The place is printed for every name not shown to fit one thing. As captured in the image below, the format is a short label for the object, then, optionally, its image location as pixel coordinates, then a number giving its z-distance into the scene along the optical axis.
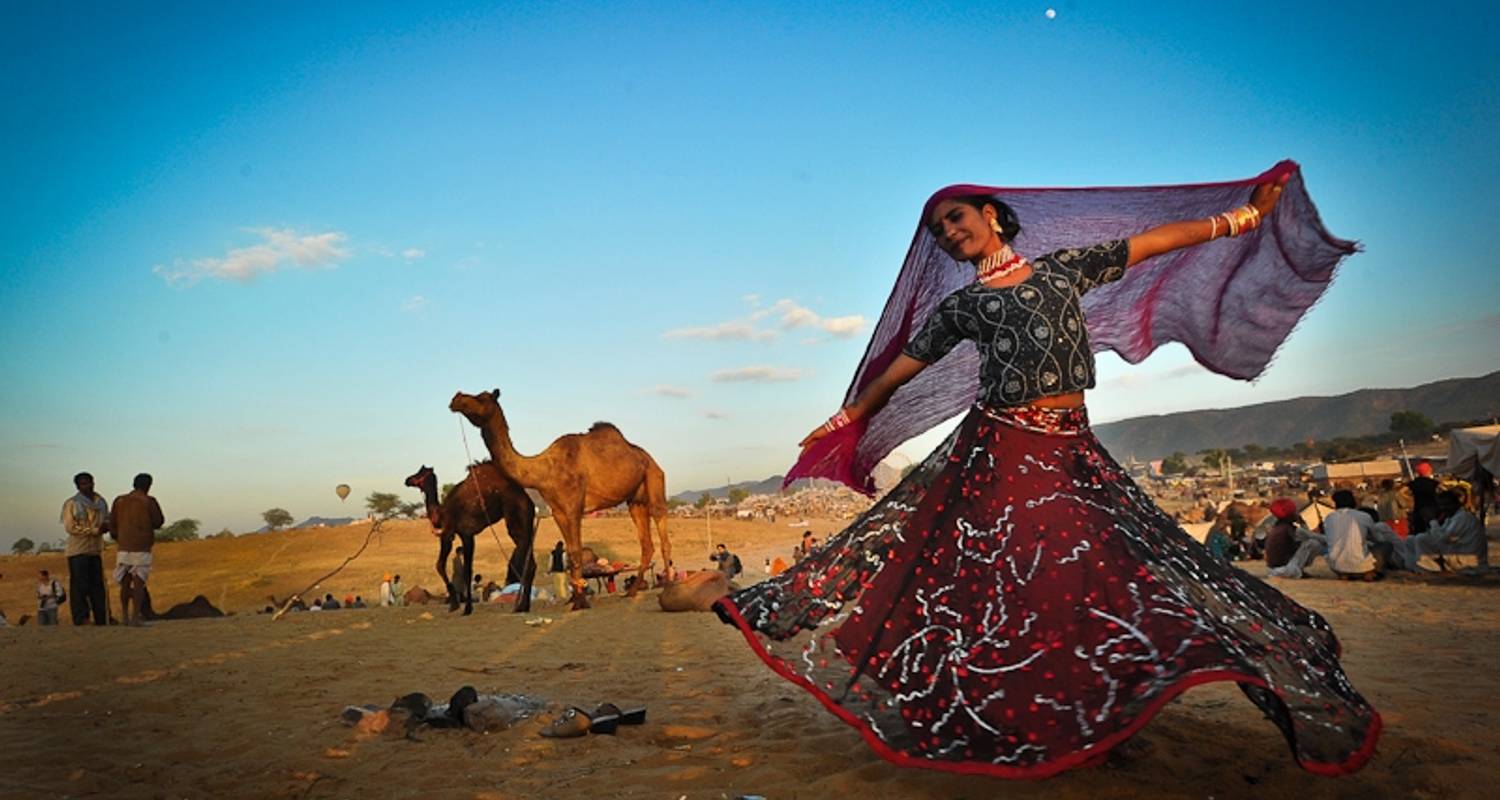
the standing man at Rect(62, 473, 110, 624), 10.58
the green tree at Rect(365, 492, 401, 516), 74.54
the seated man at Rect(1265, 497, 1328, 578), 12.37
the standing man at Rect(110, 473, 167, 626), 10.72
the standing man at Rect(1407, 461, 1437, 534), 12.48
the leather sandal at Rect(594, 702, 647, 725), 4.33
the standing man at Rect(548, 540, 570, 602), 14.93
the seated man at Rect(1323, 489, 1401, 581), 11.30
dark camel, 12.30
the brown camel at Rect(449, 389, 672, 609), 11.59
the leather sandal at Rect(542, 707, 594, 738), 4.14
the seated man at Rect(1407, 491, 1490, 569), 11.34
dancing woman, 2.67
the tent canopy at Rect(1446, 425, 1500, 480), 14.13
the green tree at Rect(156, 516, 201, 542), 59.53
